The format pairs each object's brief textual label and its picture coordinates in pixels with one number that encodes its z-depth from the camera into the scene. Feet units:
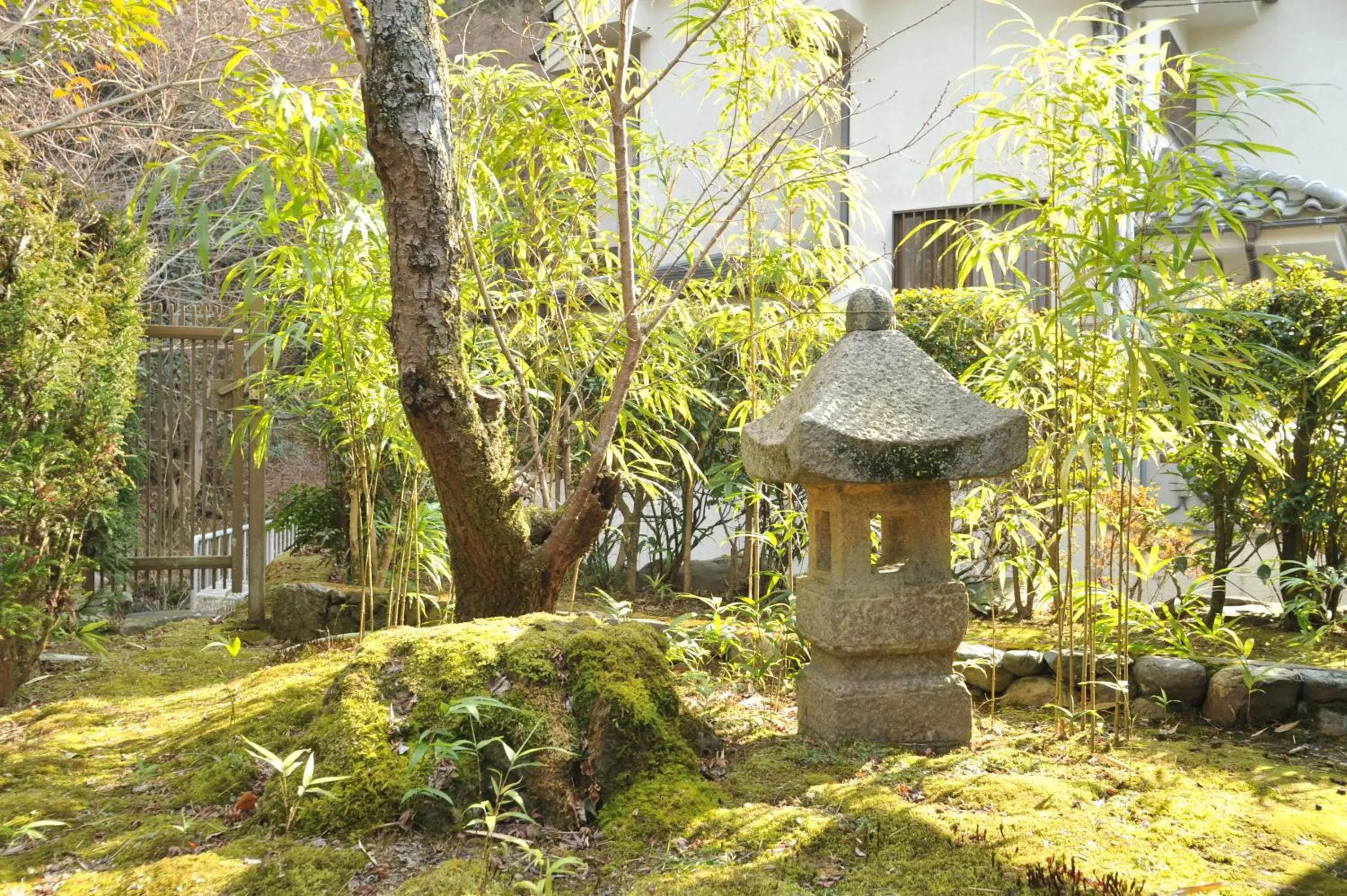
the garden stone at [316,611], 16.42
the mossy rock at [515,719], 8.13
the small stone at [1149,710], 12.00
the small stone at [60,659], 14.84
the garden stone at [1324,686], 11.39
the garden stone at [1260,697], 11.55
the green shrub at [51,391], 11.97
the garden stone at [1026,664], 12.76
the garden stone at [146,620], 17.63
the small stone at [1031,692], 12.63
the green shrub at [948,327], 17.80
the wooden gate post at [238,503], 18.61
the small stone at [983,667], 12.67
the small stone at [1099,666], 12.26
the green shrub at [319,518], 20.51
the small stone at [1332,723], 11.34
